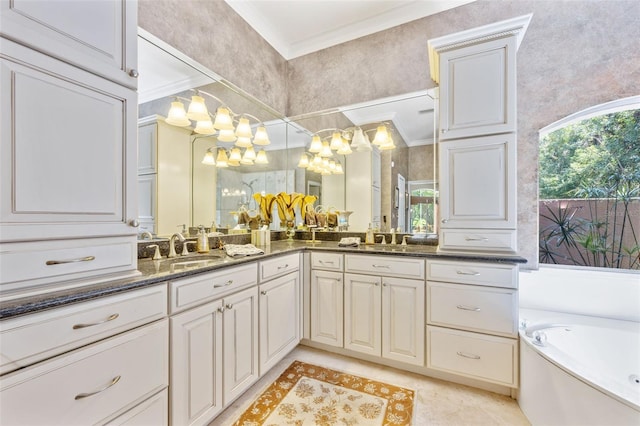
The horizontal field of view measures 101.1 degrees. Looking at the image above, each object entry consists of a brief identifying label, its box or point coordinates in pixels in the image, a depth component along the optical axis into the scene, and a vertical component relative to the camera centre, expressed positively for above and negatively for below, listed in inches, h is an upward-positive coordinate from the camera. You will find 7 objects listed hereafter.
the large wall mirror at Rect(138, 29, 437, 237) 71.9 +19.6
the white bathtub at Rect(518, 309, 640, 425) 44.2 -33.7
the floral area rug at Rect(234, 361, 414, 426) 61.9 -48.8
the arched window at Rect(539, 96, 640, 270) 82.7 +8.4
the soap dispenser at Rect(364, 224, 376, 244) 101.4 -9.8
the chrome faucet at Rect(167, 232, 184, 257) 70.4 -8.5
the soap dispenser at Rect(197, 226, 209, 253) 77.2 -9.2
